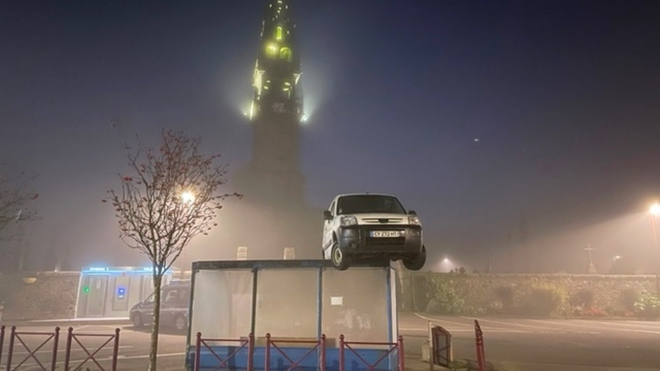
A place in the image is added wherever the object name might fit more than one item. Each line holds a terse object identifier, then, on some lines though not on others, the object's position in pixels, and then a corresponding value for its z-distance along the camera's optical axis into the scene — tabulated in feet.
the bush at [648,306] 121.49
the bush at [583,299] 127.44
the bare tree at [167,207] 38.52
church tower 173.68
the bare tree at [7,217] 54.49
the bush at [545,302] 125.49
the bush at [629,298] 126.21
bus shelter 35.09
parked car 73.00
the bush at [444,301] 127.24
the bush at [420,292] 132.46
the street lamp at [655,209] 114.62
